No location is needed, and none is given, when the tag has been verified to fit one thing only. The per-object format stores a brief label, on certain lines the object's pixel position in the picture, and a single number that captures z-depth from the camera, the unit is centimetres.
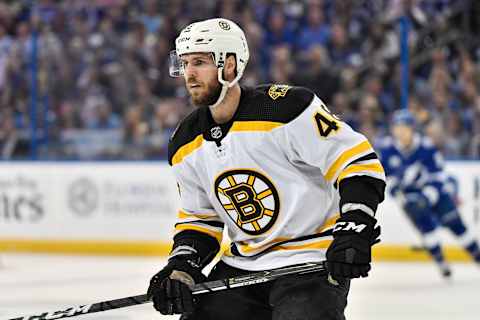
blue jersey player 1473
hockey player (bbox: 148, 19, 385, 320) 583
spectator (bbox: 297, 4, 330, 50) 1659
